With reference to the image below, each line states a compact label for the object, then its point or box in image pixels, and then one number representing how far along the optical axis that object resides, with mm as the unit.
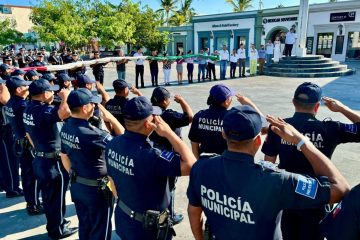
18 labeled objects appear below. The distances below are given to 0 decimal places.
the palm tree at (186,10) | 44781
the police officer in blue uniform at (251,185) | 1753
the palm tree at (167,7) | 44281
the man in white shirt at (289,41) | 19250
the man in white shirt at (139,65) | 14344
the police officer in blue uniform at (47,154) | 3865
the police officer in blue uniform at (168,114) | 3854
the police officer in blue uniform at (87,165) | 3104
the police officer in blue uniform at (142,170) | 2375
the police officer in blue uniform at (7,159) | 5160
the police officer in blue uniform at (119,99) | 4711
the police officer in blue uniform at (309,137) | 2768
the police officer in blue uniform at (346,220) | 1618
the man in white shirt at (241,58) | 17620
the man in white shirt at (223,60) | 17000
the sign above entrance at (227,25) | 33116
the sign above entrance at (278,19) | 28880
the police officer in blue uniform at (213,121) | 3549
